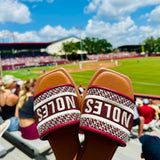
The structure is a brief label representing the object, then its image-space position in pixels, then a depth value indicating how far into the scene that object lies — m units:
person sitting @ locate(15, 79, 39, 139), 2.90
